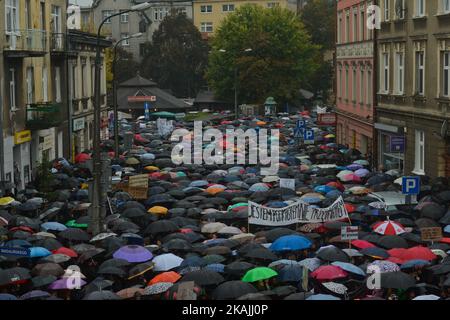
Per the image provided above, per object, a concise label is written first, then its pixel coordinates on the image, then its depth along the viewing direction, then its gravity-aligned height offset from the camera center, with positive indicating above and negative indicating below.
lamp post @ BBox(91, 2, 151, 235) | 25.53 -2.65
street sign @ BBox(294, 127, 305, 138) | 50.38 -3.12
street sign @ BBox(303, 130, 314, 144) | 46.22 -3.00
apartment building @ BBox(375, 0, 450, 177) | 33.03 -0.54
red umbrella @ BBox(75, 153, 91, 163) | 46.03 -3.91
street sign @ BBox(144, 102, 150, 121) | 76.38 -2.99
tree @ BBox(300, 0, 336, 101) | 115.75 +6.19
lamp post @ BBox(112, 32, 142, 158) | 45.12 -2.25
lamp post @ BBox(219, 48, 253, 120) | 77.91 +0.63
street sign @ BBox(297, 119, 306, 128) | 50.67 -2.66
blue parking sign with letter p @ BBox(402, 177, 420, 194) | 26.86 -3.15
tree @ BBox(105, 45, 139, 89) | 110.44 +1.25
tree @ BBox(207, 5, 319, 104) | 90.25 +1.77
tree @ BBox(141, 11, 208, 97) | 107.56 +2.11
